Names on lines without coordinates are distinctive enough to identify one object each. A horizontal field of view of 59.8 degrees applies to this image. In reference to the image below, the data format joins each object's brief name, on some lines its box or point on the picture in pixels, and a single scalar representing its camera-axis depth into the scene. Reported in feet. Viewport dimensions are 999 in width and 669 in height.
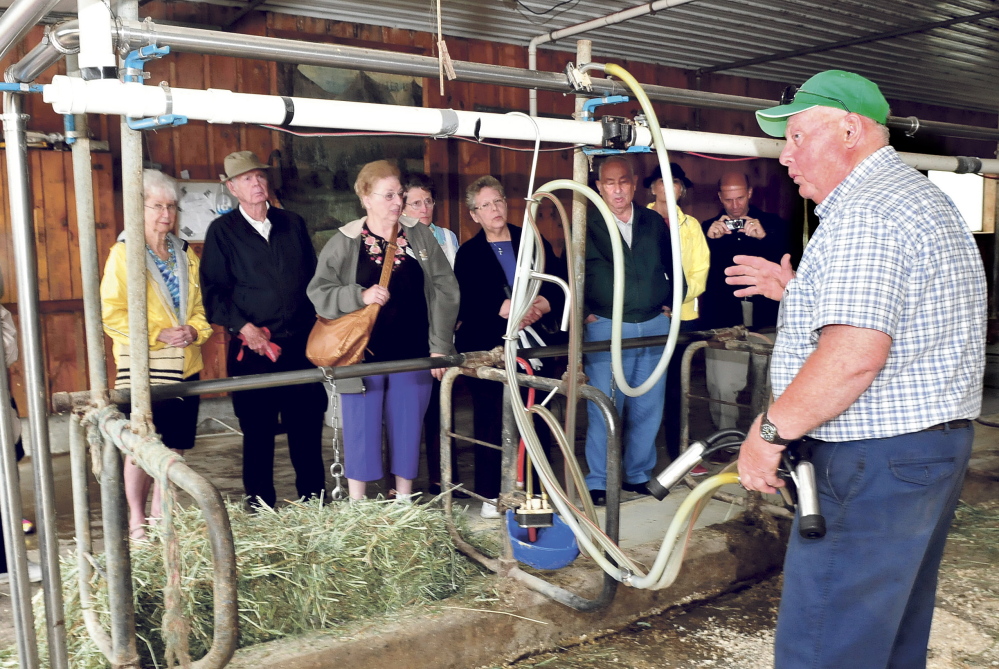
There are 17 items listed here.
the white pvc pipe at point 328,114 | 6.48
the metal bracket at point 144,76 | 6.76
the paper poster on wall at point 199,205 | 18.75
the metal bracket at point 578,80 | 9.24
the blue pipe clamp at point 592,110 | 9.36
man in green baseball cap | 5.49
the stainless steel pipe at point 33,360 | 6.38
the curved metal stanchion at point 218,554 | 5.63
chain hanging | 10.07
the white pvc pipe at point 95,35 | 6.40
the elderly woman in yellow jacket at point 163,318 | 10.82
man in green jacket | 13.43
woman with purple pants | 11.97
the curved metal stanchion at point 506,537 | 8.64
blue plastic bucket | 9.93
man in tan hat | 12.12
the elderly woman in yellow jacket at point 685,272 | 14.10
